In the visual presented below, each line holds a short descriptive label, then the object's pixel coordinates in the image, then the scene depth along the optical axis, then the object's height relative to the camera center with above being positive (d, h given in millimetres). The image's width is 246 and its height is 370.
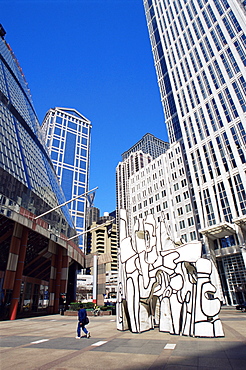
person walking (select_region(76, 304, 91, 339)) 10727 -649
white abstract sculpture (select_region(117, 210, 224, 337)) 10844 +708
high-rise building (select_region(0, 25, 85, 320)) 24312 +9942
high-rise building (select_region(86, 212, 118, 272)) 142875 +33930
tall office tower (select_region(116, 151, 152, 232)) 140250 +74727
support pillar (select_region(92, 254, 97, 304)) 35981 +3892
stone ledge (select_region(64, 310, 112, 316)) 27877 -991
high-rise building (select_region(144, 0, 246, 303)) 43625 +35698
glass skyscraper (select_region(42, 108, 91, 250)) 167500 +102696
